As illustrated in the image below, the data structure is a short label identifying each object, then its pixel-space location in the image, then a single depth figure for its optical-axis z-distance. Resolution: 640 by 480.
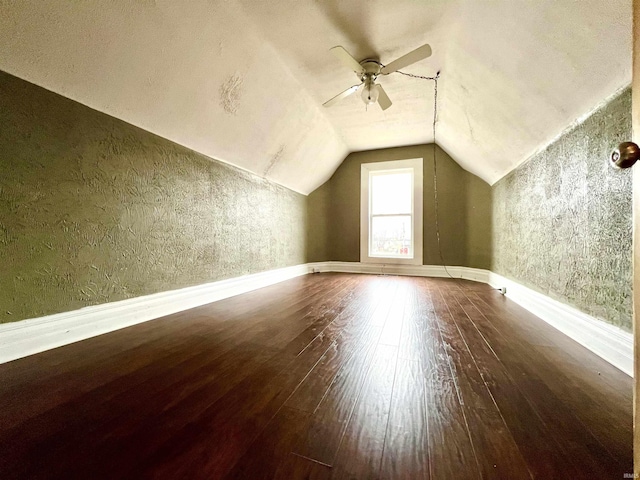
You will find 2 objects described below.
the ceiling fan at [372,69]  1.87
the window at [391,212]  4.39
